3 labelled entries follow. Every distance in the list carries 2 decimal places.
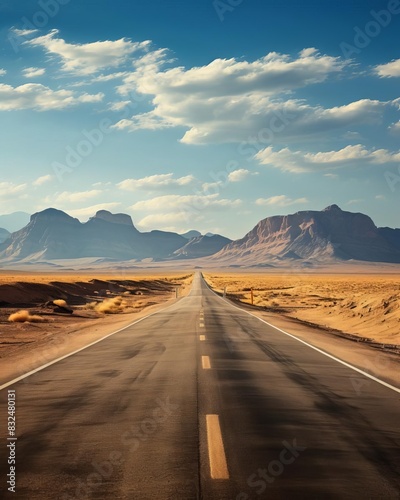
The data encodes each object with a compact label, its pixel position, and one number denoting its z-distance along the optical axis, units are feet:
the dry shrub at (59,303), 140.36
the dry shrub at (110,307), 137.49
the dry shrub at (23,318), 98.89
